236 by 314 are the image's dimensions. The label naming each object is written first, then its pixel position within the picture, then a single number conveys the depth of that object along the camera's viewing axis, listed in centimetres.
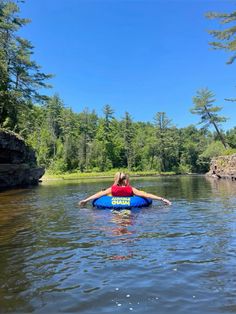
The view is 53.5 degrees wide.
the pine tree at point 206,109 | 4057
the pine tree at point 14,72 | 2265
